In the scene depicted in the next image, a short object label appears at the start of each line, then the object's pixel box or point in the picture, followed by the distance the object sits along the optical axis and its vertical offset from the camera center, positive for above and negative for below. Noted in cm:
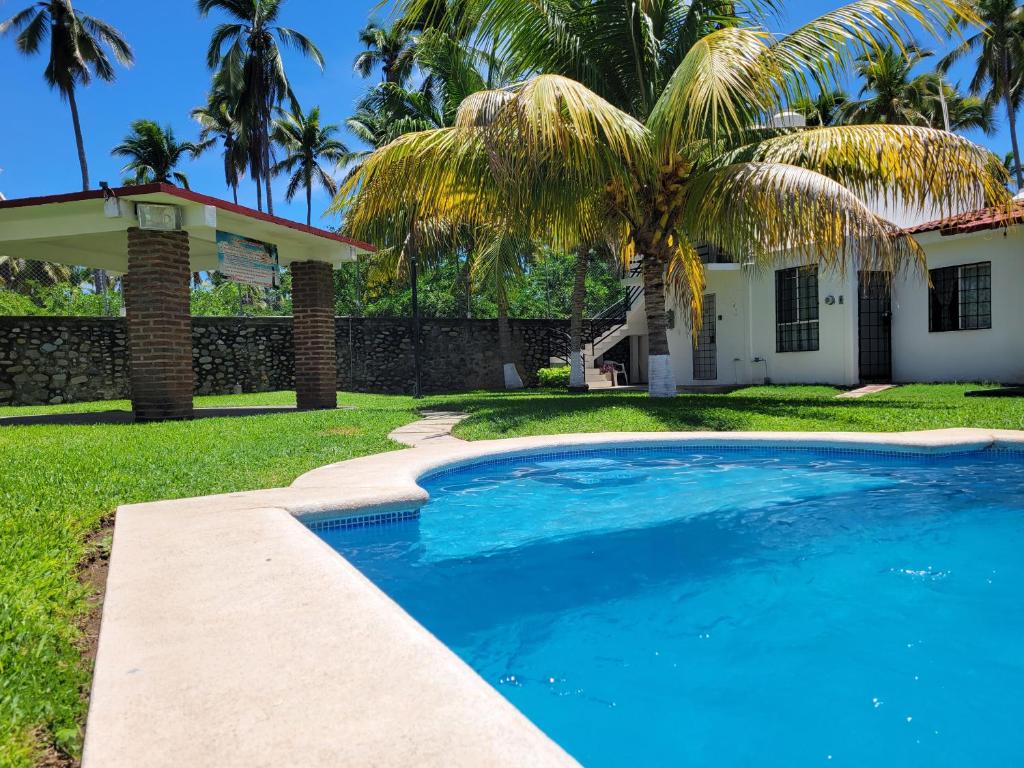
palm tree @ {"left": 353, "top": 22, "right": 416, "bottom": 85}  2747 +1377
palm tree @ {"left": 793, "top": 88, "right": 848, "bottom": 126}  2570 +984
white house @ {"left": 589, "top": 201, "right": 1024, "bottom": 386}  1370 +84
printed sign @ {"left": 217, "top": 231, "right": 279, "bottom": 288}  1056 +184
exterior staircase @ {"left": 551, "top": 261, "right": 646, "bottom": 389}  2247 +65
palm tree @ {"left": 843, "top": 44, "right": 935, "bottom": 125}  2542 +1042
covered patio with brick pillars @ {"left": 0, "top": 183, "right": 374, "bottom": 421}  906 +203
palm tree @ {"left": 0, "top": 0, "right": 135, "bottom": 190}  2592 +1331
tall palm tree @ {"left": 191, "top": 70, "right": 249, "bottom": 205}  2831 +1223
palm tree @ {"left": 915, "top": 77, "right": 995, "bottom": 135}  3025 +1206
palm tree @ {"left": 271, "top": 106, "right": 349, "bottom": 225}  3375 +1168
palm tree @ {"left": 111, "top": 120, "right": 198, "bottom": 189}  3341 +1144
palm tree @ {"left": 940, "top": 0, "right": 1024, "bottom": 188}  2544 +1232
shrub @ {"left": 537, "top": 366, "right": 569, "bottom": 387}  2151 -44
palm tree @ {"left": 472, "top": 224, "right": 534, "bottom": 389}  1786 +273
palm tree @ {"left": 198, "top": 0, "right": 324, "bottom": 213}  2778 +1356
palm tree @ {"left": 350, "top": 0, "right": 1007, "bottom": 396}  892 +311
